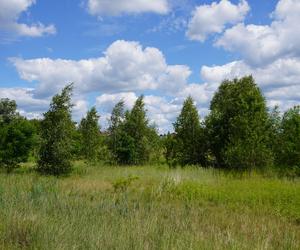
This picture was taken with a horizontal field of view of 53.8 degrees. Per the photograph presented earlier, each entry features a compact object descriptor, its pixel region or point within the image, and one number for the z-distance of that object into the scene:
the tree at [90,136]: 19.53
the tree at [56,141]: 15.11
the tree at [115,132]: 19.83
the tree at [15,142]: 15.95
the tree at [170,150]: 19.58
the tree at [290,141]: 14.58
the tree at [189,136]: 18.78
